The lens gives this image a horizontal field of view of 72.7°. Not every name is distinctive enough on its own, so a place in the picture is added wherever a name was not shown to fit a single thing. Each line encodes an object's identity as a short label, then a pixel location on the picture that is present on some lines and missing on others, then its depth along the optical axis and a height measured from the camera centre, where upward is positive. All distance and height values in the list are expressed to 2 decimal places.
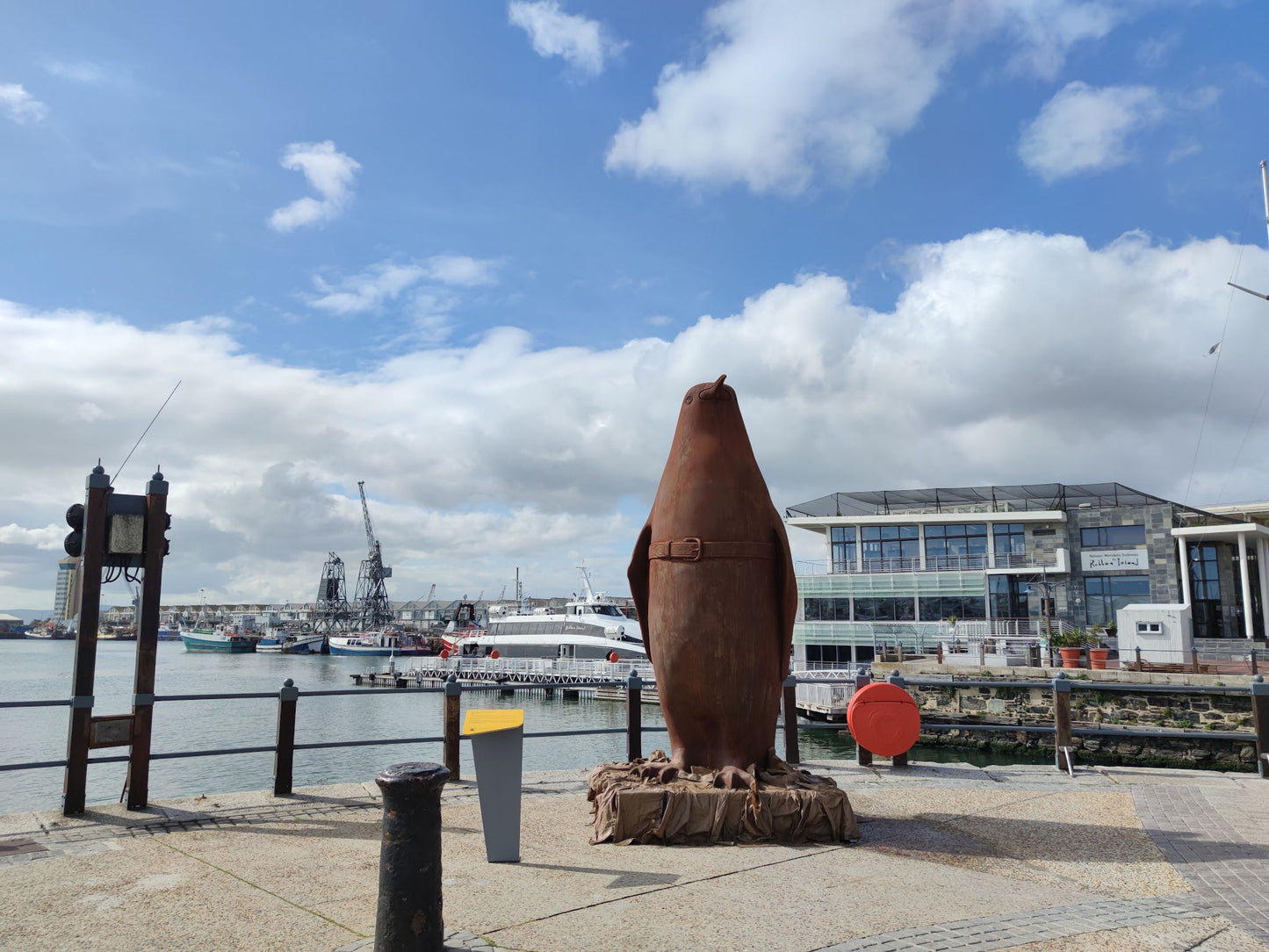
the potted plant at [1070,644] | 24.03 -1.31
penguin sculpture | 6.23 -0.02
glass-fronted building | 36.81 +1.62
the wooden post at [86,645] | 6.37 -0.30
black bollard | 3.47 -1.06
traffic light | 7.03 +0.59
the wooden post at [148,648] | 6.61 -0.35
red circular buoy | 7.66 -1.01
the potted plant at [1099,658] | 22.72 -1.46
